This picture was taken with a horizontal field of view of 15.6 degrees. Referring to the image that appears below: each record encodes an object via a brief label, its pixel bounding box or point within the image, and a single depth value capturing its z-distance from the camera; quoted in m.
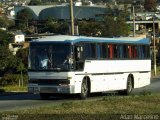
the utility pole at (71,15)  40.49
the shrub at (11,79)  60.78
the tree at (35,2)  187.39
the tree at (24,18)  133.00
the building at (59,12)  138.88
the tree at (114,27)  81.19
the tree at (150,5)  190.25
